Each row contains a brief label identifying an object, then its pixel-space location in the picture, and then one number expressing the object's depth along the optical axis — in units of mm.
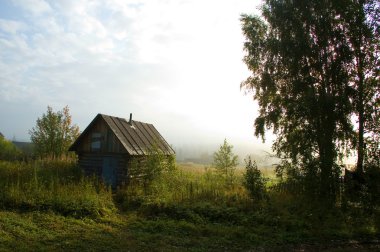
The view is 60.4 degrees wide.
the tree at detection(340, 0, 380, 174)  16688
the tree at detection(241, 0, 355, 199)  15140
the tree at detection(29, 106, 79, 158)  30891
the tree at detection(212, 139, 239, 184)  21312
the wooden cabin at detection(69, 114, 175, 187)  18844
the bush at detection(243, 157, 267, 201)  14664
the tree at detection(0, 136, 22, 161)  28481
